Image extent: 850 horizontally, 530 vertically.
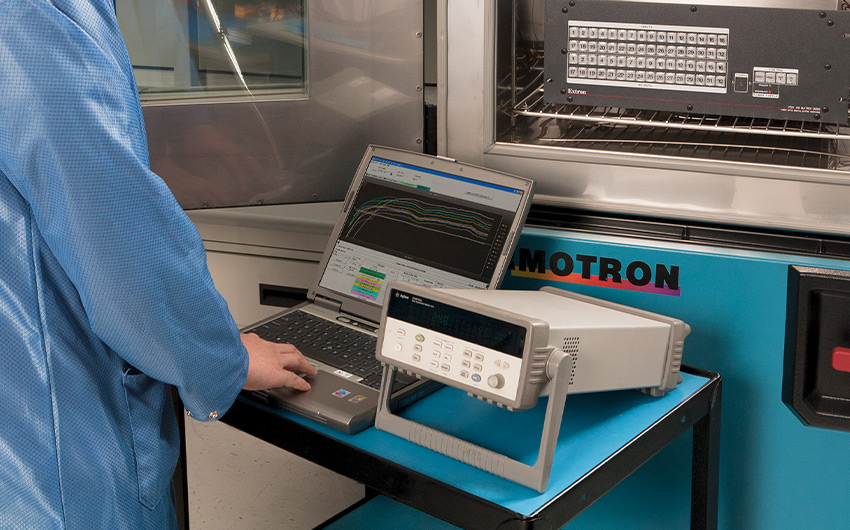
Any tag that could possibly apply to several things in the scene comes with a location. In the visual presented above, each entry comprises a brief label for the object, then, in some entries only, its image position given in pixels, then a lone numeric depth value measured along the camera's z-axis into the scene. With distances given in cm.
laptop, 147
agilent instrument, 105
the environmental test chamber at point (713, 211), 137
